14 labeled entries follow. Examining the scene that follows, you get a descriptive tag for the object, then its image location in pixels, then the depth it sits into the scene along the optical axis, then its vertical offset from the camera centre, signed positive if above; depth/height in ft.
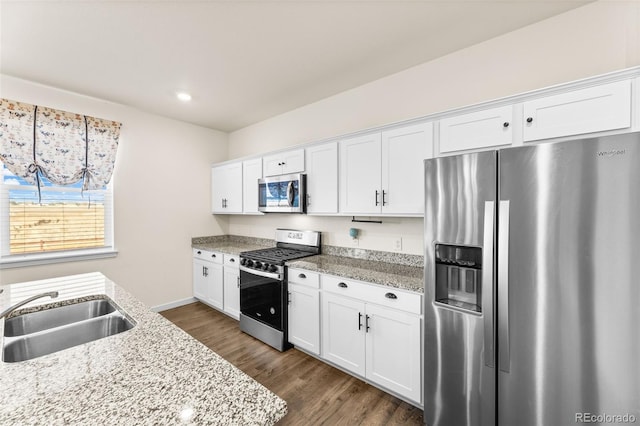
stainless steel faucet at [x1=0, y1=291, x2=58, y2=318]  3.72 -1.31
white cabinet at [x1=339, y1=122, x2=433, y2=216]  7.15 +1.17
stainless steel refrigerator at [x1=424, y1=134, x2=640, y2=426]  3.99 -1.26
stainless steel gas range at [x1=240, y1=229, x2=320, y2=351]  9.16 -2.70
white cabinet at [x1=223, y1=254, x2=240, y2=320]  11.22 -3.12
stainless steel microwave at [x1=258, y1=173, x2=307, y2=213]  9.93 +0.70
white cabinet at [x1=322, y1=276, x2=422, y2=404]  6.40 -3.17
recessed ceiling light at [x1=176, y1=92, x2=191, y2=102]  10.14 +4.42
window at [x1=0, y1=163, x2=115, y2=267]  9.16 -0.32
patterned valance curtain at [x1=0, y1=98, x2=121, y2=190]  8.91 +2.44
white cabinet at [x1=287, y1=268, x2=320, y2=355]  8.34 -3.10
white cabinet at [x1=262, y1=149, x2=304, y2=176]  10.11 +1.92
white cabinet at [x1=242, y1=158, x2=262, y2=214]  11.93 +1.27
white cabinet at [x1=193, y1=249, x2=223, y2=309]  12.20 -3.08
